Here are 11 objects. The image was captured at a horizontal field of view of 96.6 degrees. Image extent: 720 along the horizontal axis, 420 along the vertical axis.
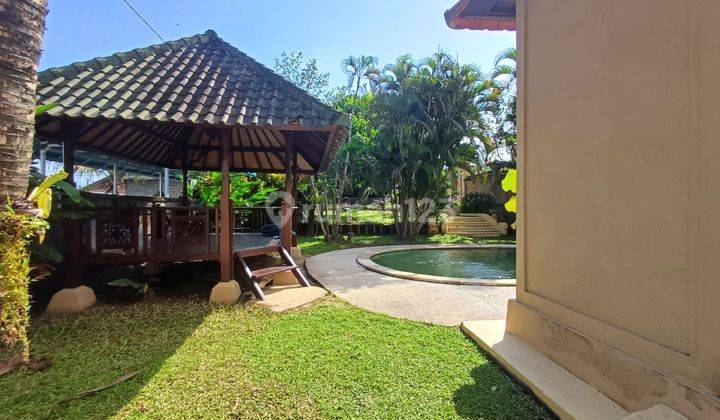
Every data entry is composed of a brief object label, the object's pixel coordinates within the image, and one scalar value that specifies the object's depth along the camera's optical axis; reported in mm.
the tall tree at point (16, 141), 2553
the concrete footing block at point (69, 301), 4695
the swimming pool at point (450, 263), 6998
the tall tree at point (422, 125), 14562
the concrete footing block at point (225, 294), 5094
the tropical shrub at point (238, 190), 11844
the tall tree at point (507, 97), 15797
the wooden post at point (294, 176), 7920
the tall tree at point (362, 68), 14906
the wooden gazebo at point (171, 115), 4535
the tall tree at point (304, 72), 20078
